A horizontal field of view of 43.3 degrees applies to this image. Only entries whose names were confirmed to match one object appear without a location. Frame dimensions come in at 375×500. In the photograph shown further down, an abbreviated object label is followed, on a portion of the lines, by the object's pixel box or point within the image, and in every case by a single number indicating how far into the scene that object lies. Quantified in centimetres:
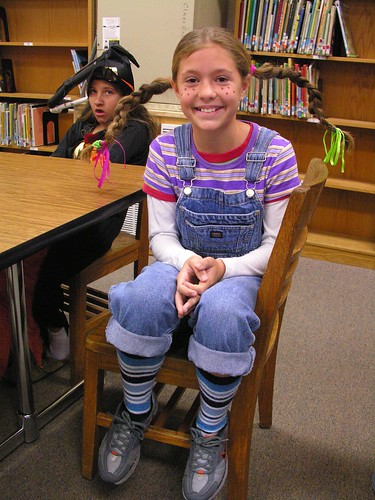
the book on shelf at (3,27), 363
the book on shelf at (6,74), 372
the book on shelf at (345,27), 262
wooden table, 93
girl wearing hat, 147
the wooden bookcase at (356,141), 279
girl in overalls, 95
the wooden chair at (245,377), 90
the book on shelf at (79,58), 327
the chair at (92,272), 153
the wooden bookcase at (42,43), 352
